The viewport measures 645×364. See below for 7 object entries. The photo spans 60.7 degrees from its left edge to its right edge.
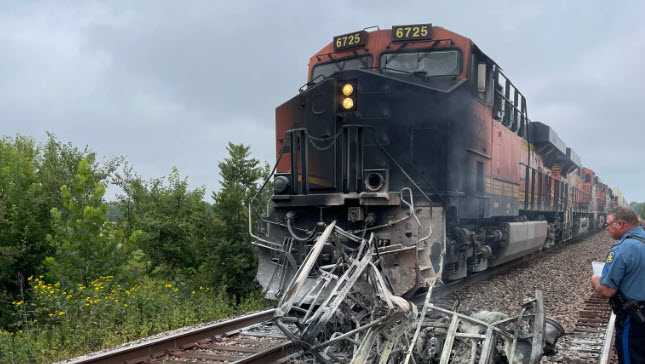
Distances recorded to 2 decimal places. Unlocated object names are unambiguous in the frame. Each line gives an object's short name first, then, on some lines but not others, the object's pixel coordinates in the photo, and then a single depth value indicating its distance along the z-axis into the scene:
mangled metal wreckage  4.11
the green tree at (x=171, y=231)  13.92
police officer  3.60
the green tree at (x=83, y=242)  10.70
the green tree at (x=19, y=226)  12.12
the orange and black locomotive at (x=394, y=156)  6.14
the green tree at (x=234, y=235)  9.33
